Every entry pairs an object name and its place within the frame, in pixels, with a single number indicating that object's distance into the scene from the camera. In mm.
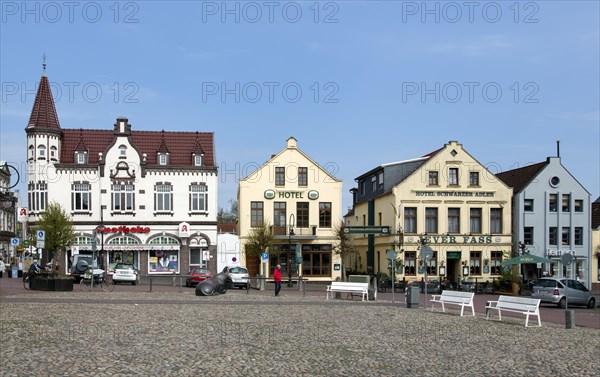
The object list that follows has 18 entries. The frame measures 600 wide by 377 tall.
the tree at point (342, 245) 53375
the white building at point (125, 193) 53062
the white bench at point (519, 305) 21828
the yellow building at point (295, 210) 55094
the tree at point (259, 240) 51938
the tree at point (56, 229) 49866
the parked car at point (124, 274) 45406
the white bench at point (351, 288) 32031
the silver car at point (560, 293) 35125
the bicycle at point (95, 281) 40022
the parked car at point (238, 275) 44066
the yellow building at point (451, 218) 53938
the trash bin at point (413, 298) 28312
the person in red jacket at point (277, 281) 34000
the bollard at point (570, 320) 22125
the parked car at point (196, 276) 43772
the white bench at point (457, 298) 25328
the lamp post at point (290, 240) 53144
